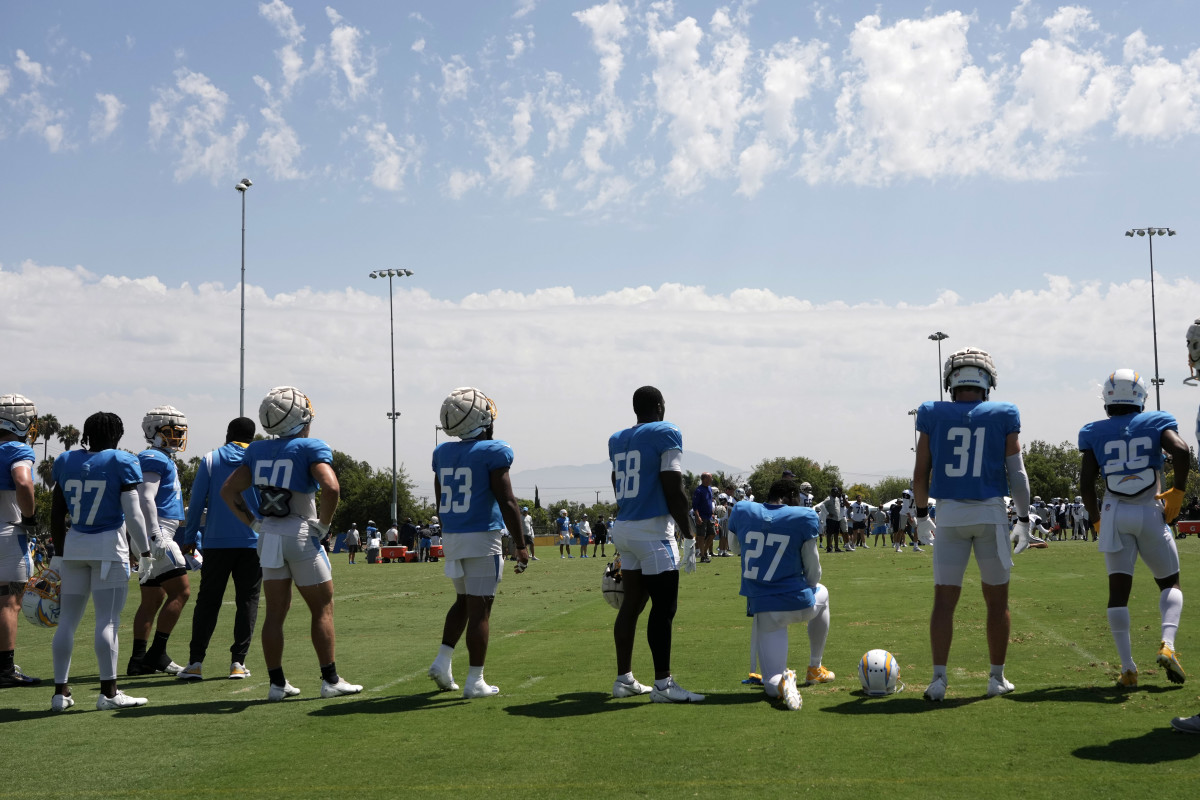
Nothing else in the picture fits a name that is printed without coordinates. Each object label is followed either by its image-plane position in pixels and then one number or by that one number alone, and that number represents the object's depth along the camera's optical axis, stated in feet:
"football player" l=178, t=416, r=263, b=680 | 29.84
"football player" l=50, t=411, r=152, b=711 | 24.72
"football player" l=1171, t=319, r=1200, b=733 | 21.95
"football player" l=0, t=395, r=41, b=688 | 27.76
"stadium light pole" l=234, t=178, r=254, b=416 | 140.26
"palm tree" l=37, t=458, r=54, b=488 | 262.30
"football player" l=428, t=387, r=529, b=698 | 25.44
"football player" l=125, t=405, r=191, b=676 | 30.32
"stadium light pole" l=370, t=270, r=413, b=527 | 225.56
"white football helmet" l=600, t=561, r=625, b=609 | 26.86
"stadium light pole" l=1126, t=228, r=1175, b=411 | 214.07
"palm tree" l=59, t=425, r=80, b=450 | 328.90
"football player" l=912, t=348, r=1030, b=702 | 22.84
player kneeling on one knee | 23.30
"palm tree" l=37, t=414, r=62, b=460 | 317.42
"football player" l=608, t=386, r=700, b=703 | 24.09
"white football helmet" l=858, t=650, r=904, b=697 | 23.22
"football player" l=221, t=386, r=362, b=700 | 25.20
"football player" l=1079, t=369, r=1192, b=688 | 24.11
